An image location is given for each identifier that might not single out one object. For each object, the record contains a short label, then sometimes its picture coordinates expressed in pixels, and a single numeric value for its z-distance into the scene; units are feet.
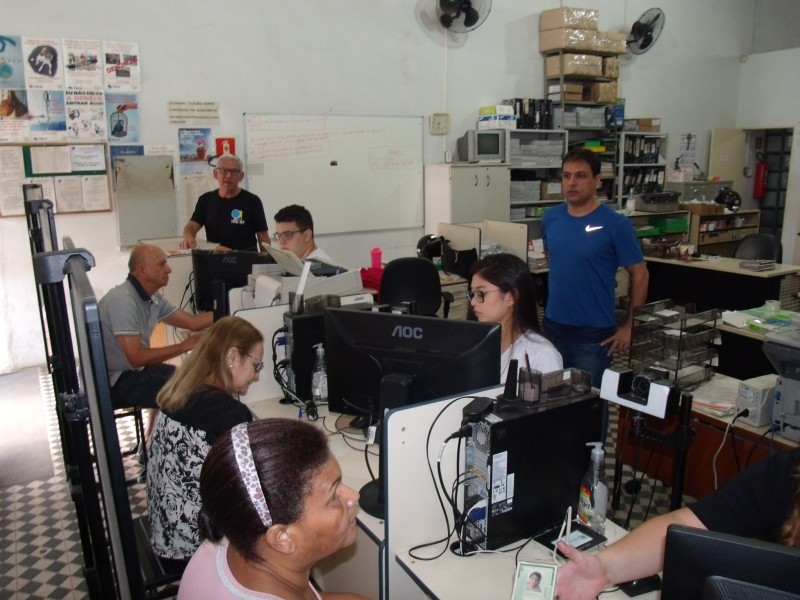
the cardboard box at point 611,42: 23.18
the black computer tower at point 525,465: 4.97
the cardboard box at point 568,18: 22.49
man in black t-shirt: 15.58
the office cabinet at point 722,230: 25.14
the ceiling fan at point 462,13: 20.63
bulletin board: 15.74
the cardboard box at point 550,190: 23.35
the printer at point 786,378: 7.07
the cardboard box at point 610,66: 23.77
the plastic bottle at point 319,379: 8.14
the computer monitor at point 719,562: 2.40
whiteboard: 18.88
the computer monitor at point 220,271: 10.66
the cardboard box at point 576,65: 22.90
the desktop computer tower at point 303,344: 7.98
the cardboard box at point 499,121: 21.93
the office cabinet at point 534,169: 22.56
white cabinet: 20.83
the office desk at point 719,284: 16.81
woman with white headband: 3.69
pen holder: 5.19
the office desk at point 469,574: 4.85
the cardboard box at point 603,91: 23.82
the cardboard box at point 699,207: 24.89
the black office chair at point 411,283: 13.97
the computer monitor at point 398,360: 5.93
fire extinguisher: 30.09
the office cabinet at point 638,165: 25.00
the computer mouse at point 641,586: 4.82
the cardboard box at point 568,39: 22.58
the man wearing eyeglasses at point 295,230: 11.55
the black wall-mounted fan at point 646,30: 25.12
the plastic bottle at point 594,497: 5.52
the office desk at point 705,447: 8.25
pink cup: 17.24
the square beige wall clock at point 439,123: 21.58
